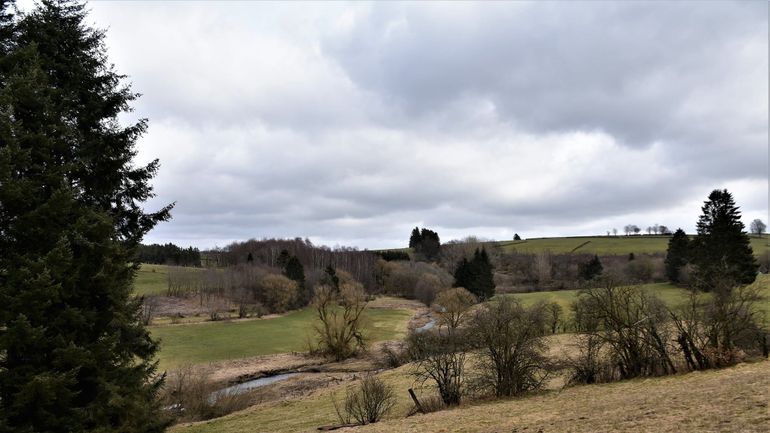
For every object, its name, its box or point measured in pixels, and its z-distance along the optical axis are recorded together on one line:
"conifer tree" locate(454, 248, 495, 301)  87.62
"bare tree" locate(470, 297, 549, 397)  22.50
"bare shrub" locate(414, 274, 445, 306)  98.56
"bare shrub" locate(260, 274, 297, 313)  87.19
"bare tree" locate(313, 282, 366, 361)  49.16
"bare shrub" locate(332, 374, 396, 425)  20.73
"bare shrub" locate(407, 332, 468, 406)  22.22
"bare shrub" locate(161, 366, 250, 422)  27.92
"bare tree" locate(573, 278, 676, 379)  22.66
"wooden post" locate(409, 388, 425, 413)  21.75
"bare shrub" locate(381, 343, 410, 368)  41.62
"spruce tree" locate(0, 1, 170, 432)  12.45
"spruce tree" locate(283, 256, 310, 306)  94.19
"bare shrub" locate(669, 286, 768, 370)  22.00
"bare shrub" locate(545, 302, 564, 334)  48.97
